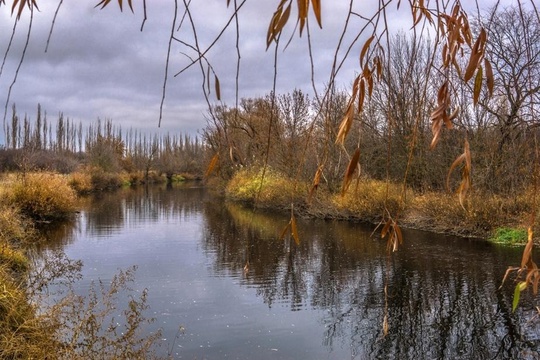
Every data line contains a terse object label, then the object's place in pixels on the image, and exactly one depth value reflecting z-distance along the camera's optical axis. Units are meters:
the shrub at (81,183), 31.36
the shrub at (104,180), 37.04
